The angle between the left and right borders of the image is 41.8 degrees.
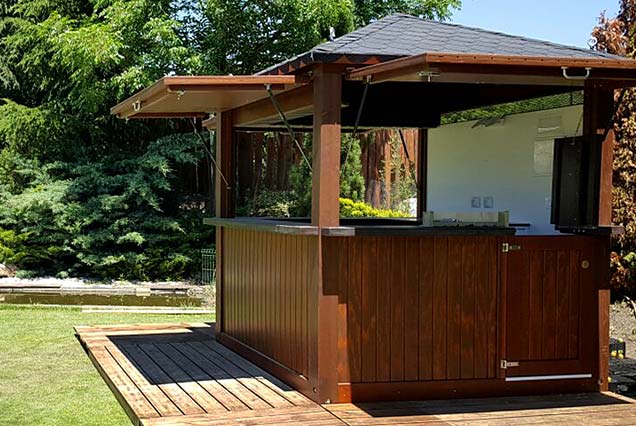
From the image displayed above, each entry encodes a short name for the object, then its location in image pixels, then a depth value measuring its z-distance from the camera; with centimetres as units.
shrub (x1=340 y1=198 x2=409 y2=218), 1373
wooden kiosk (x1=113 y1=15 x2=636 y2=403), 516
